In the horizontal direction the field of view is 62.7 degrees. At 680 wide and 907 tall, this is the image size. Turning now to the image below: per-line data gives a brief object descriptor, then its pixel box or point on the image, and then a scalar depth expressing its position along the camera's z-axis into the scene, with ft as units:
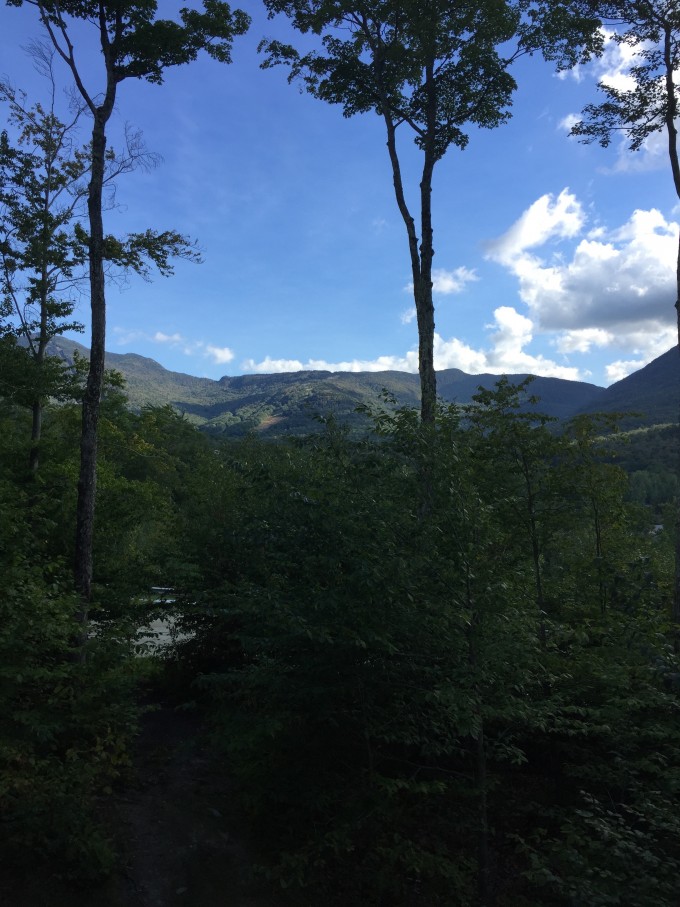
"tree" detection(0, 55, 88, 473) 45.44
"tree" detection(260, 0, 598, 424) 41.91
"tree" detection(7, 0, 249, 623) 34.94
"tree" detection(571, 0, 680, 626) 40.47
